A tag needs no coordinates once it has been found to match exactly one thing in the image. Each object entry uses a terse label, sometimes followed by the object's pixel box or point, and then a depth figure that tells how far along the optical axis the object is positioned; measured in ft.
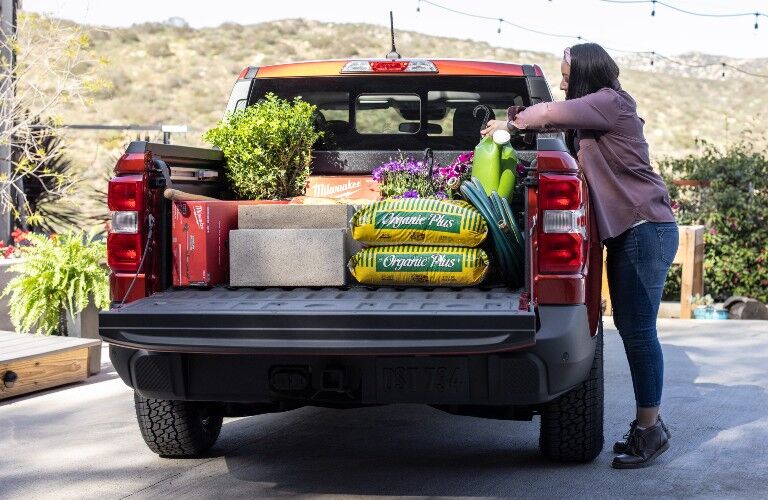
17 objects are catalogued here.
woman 18.20
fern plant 28.60
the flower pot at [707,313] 41.88
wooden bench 24.75
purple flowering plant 19.57
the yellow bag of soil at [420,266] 16.38
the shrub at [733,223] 46.52
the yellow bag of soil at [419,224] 16.55
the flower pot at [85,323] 29.81
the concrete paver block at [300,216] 17.58
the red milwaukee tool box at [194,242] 17.11
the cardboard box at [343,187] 21.21
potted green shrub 20.92
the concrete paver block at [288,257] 17.08
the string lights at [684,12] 75.76
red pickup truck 14.66
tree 36.42
